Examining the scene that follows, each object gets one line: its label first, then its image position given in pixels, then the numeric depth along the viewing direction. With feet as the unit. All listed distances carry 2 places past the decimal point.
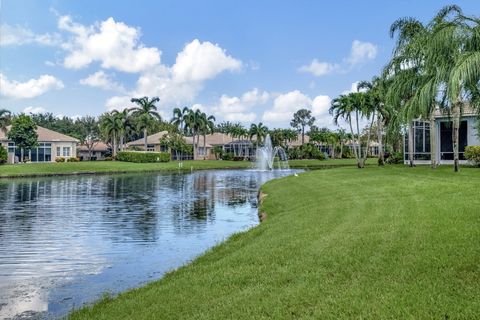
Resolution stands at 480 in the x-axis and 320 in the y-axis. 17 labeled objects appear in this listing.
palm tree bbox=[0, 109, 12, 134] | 187.93
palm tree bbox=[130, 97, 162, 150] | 243.17
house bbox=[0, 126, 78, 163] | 224.74
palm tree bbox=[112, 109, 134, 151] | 250.78
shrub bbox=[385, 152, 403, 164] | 138.98
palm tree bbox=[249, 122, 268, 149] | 292.61
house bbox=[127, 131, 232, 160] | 285.02
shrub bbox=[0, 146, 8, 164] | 181.47
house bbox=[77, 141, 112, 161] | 313.12
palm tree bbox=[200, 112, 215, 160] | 273.75
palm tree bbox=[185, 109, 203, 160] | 271.28
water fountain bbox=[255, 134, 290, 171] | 210.30
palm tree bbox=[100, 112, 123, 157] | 247.50
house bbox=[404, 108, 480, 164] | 105.09
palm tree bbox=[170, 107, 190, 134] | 272.51
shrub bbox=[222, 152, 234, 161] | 276.00
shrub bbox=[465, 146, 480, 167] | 88.12
